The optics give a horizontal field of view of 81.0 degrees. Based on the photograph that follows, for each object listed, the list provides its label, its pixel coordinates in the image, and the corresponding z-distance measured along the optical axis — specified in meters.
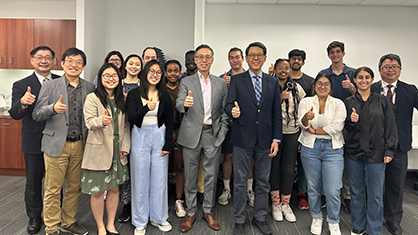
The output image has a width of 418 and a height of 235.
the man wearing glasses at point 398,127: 2.49
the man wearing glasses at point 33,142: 2.46
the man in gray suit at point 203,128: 2.52
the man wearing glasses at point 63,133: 2.21
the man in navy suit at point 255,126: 2.38
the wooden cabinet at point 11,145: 3.99
